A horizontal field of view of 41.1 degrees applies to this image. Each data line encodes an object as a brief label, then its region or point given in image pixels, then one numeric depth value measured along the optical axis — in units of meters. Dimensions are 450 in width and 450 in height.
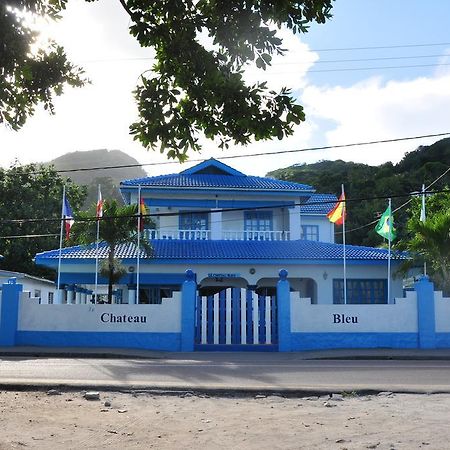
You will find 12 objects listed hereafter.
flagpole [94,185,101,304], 22.17
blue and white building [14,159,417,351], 18.44
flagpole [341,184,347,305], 23.64
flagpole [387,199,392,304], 23.94
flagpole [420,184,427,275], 22.08
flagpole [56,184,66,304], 24.45
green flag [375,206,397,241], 22.68
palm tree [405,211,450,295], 20.08
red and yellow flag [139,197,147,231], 22.44
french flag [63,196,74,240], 22.95
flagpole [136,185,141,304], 22.32
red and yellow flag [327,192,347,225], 23.66
